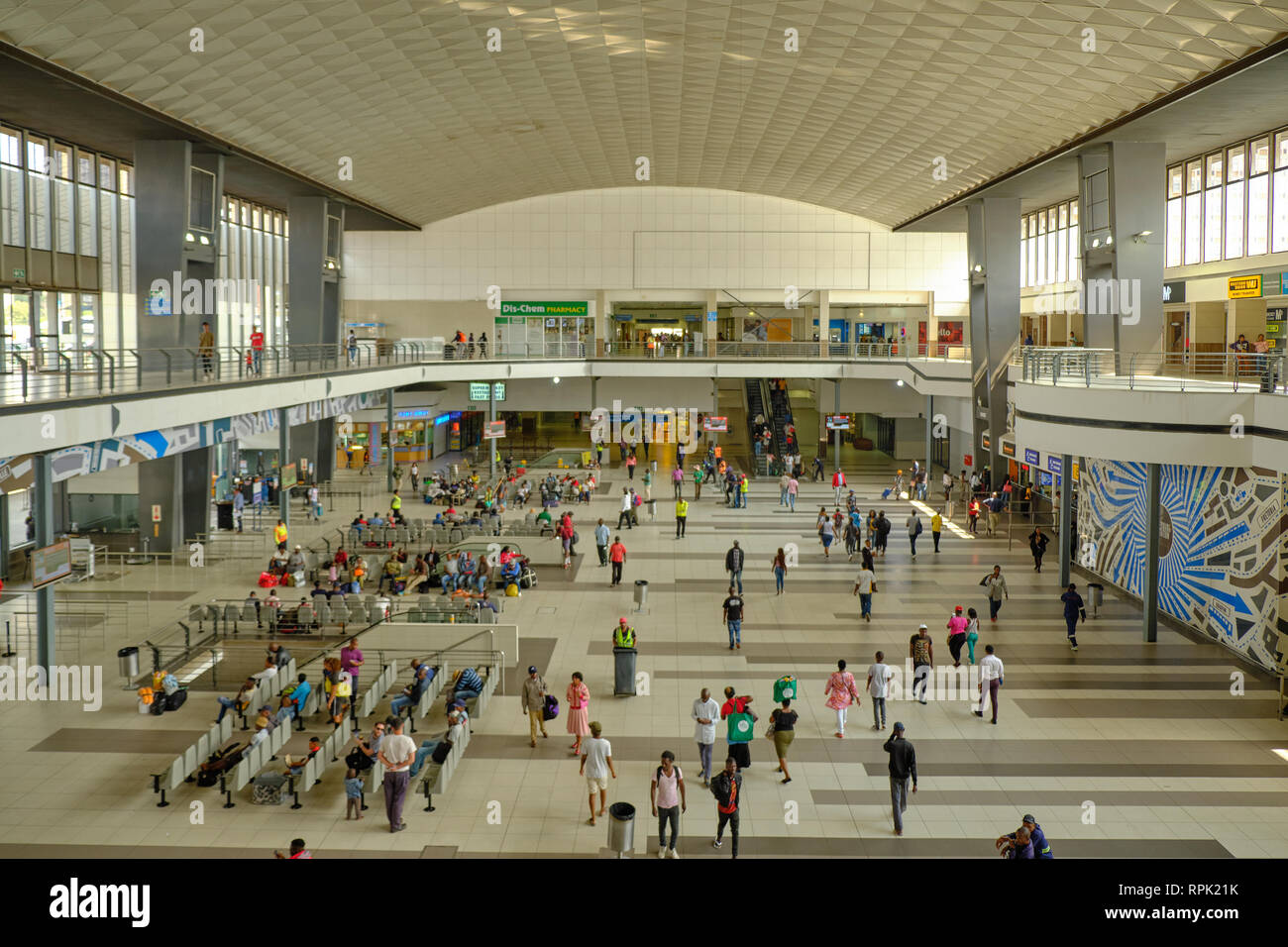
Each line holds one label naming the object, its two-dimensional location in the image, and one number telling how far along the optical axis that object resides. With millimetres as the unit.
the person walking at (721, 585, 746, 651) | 16984
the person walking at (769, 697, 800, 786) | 11734
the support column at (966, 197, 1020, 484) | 32656
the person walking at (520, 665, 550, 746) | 13070
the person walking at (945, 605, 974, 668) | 15875
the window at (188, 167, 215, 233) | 25375
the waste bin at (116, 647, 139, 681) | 15711
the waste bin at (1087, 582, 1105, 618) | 19578
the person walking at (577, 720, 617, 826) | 10867
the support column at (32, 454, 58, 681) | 14906
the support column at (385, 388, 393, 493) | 34125
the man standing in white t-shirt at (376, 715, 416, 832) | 10750
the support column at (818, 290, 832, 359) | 48681
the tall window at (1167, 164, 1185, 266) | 28516
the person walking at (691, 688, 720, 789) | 11695
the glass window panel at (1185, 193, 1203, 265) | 27425
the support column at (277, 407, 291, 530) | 25209
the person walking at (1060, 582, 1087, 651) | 17016
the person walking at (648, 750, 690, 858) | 9820
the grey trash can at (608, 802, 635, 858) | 9531
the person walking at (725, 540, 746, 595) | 20781
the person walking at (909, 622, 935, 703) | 14516
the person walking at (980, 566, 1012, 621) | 18828
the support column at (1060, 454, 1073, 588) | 21359
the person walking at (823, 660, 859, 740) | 13102
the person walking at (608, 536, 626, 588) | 22047
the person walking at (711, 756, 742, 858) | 9837
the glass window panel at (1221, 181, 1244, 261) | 25484
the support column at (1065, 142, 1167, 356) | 22953
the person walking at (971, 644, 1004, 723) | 13633
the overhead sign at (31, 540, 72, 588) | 14320
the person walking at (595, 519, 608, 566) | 24141
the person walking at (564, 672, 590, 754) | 12711
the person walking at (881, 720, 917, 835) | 10398
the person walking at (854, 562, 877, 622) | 19094
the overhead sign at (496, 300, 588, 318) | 49281
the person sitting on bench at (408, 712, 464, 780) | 11852
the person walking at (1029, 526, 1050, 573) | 23656
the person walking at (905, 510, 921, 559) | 25766
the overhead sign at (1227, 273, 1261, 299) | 24453
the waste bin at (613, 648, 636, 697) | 14922
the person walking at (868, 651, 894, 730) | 13352
